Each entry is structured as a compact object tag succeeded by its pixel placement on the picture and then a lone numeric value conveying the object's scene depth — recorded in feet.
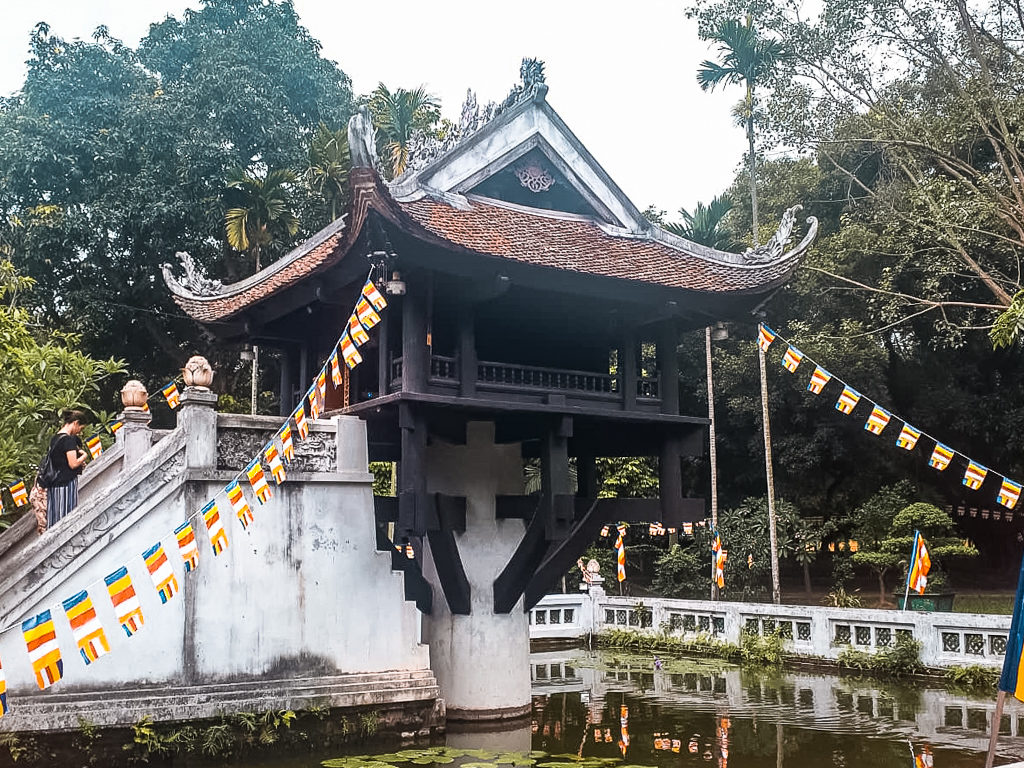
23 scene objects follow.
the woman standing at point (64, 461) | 31.68
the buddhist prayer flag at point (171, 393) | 45.62
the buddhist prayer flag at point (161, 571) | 24.47
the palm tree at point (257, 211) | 79.30
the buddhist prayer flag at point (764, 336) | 45.53
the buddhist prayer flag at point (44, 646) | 21.07
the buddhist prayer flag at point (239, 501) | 27.96
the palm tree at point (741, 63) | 78.59
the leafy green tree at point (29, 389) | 39.83
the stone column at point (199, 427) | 33.17
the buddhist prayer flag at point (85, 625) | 22.08
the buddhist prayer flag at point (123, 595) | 23.16
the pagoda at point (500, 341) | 35.83
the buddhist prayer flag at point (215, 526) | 26.99
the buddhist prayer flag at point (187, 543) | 26.03
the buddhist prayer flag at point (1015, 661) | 14.44
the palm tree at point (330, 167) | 81.46
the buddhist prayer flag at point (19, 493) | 37.42
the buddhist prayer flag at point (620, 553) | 68.18
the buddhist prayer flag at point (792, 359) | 44.60
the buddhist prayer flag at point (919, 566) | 49.93
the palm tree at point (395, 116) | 94.32
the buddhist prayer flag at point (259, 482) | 29.43
